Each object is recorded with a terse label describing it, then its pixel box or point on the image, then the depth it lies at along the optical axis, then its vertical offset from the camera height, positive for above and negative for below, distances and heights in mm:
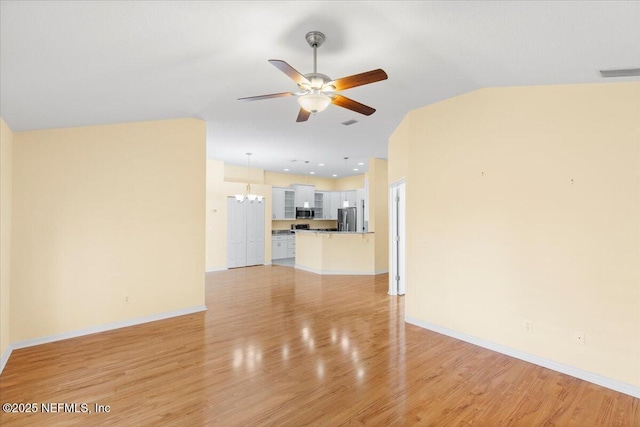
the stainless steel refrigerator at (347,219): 10141 -68
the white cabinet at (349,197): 11000 +744
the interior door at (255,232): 9031 -452
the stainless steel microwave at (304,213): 10641 +143
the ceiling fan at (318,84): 2279 +1049
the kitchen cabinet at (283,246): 9961 -979
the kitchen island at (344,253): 7578 -897
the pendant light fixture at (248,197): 8728 +606
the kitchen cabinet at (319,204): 11320 +486
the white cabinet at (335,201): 11477 +604
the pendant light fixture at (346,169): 7945 +1508
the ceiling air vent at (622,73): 2436 +1180
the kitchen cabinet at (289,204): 10359 +451
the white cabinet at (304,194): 10578 +801
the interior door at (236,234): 8609 -476
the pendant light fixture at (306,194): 10664 +816
